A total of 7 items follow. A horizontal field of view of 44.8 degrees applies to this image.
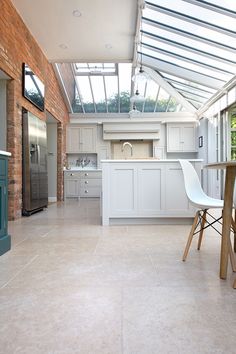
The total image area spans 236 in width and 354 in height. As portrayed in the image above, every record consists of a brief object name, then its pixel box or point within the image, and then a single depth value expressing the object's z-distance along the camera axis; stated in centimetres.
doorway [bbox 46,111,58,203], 757
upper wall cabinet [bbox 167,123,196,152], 859
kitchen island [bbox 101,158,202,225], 375
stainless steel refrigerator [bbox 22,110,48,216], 457
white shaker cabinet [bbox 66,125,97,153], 867
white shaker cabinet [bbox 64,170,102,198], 805
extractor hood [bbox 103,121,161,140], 859
